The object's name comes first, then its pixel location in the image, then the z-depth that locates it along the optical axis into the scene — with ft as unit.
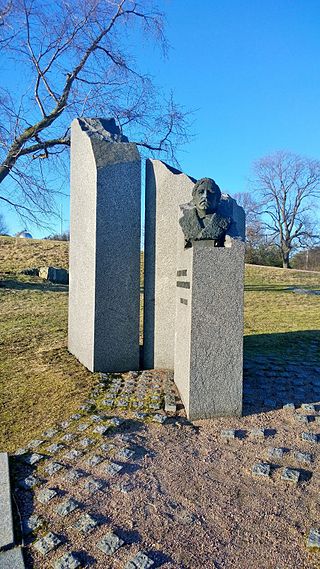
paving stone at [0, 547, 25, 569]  6.37
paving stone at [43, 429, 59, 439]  10.73
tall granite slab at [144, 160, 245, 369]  17.25
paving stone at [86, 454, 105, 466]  9.32
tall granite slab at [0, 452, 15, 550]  6.92
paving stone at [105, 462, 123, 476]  9.02
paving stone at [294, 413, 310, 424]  11.78
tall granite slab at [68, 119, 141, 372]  16.39
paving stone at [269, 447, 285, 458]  9.81
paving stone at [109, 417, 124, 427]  11.25
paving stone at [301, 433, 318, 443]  10.57
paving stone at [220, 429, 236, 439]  10.82
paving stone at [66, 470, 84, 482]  8.73
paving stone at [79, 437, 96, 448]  10.15
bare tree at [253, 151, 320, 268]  106.32
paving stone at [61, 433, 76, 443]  10.46
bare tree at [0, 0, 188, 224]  33.42
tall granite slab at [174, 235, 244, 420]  12.17
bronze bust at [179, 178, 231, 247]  12.86
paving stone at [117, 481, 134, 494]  8.42
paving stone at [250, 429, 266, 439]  10.81
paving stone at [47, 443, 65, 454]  9.92
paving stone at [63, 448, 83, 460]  9.61
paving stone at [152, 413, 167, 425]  11.62
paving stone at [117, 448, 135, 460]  9.62
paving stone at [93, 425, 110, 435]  10.74
